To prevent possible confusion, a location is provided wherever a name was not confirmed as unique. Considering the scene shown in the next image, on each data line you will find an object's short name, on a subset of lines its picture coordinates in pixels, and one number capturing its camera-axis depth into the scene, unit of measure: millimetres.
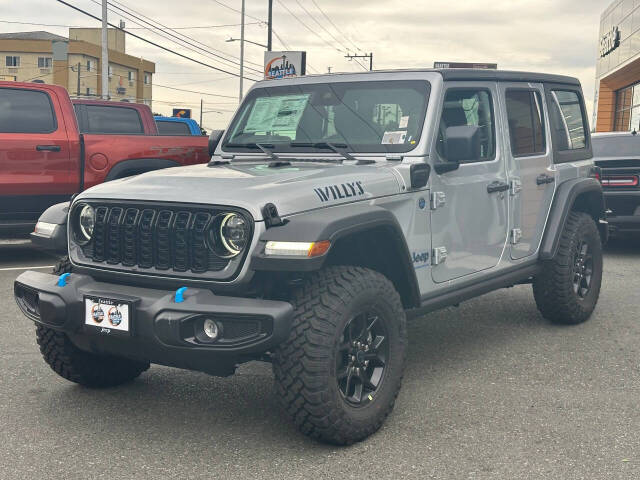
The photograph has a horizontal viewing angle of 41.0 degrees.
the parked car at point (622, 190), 10398
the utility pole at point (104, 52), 28609
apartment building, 80875
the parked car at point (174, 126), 15500
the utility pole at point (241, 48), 45069
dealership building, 36531
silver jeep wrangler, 3789
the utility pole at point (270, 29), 44344
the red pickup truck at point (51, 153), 9328
